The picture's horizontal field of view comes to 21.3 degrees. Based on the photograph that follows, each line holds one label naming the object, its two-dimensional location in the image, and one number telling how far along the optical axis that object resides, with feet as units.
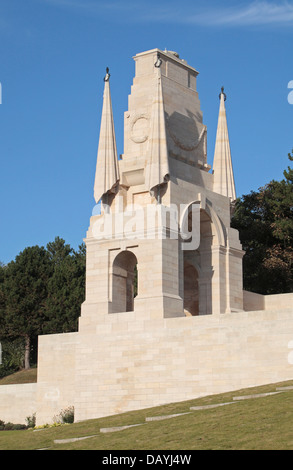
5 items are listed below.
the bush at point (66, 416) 120.78
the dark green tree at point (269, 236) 166.91
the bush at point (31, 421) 132.36
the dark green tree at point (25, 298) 205.05
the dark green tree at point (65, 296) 200.95
